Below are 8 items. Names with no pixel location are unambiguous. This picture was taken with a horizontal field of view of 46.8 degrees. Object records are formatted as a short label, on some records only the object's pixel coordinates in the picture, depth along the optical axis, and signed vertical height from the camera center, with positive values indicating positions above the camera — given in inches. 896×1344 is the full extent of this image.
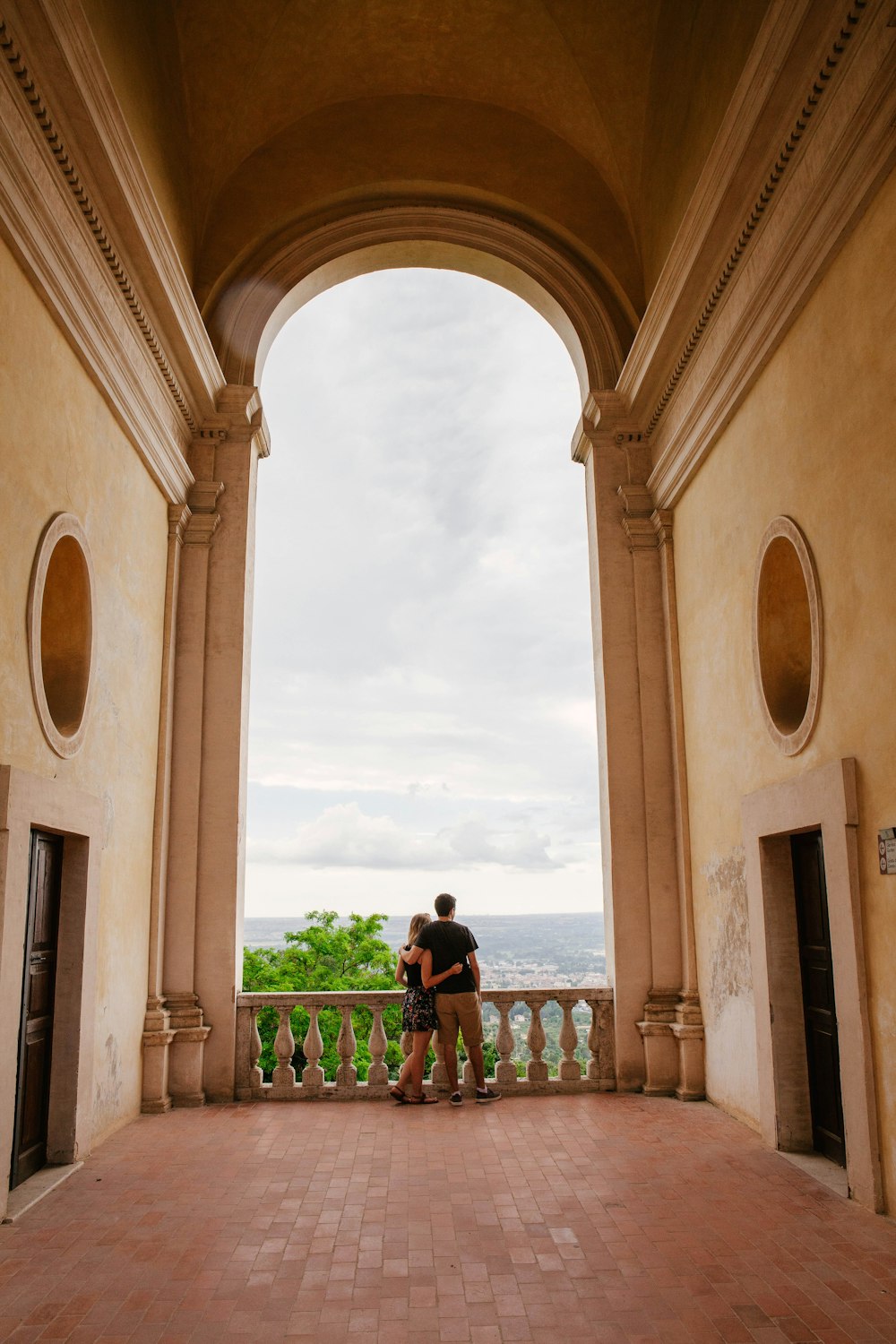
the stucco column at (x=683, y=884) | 353.7 +2.4
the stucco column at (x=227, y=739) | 366.6 +58.6
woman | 346.3 -42.3
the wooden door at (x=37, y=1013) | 260.1 -28.6
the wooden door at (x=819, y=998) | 267.6 -28.7
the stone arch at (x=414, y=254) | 430.9 +260.9
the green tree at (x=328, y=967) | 748.0 -51.1
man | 345.4 -31.9
